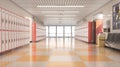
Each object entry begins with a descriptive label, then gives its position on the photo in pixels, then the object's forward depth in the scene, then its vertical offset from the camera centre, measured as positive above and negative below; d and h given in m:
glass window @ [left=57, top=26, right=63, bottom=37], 30.47 +0.75
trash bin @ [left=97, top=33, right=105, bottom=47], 9.02 -0.60
